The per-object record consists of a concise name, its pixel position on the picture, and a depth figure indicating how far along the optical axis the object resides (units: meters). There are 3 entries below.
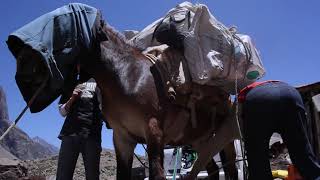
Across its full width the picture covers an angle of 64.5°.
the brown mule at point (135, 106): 2.62
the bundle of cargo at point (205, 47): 2.86
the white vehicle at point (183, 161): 4.90
